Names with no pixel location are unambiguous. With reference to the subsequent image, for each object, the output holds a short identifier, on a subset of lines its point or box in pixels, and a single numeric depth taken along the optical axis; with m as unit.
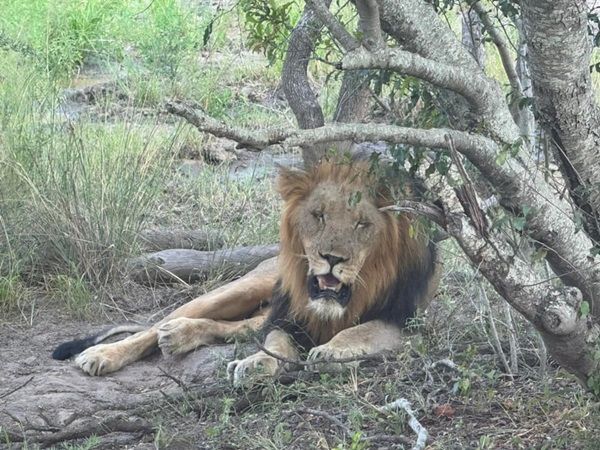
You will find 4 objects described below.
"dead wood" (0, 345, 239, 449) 8.56
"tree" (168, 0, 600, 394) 6.09
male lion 9.65
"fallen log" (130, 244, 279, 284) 13.62
